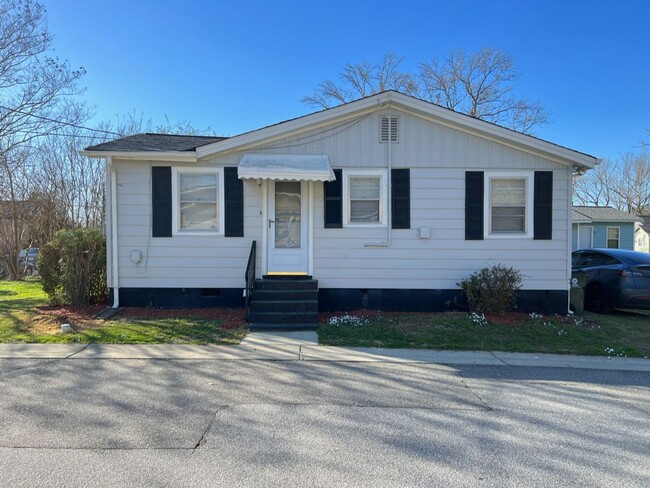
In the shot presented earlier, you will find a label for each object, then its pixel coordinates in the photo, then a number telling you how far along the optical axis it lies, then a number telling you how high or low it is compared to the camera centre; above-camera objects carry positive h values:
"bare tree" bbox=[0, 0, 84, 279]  11.79 +3.26
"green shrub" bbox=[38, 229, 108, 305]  8.45 -0.62
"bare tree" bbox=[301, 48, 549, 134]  25.86 +9.39
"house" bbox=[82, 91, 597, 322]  8.49 +0.42
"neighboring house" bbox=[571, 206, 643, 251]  24.31 +0.49
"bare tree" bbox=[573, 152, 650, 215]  42.84 +5.15
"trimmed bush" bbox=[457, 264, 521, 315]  7.81 -0.96
